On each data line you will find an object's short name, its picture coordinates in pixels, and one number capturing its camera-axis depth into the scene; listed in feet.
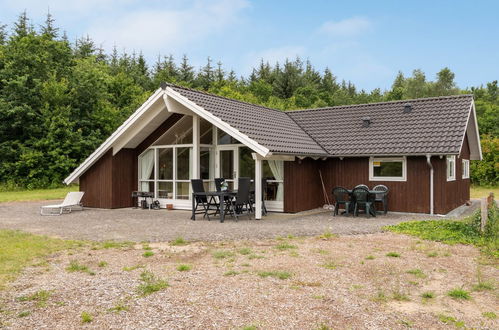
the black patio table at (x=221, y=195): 38.65
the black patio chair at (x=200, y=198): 40.98
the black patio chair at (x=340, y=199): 42.70
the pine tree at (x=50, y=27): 121.49
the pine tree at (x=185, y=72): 148.56
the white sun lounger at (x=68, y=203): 46.31
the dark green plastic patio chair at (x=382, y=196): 43.34
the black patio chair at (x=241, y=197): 39.22
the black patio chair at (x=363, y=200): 42.01
